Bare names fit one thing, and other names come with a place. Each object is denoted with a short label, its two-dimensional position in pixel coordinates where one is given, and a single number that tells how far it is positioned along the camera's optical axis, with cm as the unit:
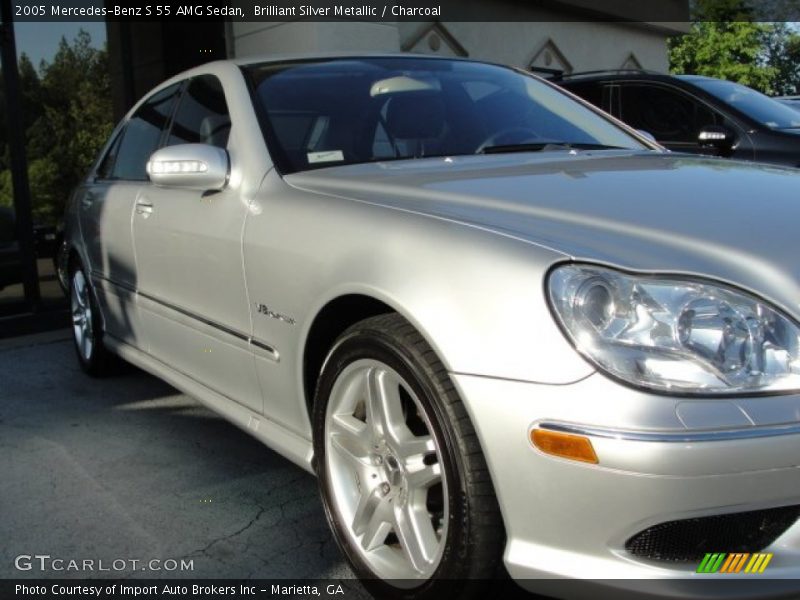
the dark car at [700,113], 627
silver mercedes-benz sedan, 181
